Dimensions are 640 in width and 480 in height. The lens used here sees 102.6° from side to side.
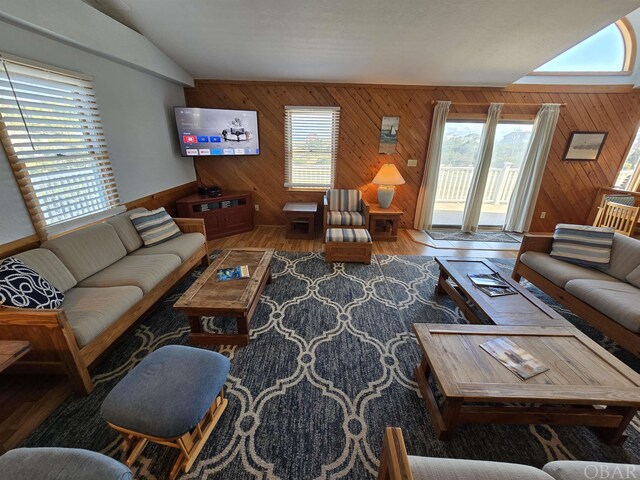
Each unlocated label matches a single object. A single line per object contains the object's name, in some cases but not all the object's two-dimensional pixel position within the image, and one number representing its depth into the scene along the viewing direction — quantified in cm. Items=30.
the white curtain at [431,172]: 411
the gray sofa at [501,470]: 92
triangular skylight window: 381
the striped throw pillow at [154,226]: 280
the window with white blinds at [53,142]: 190
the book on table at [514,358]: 136
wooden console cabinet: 382
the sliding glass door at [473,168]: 434
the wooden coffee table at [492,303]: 179
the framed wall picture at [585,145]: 415
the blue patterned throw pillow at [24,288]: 153
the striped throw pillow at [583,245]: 247
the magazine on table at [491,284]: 209
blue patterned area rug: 132
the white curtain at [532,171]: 407
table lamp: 407
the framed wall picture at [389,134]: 423
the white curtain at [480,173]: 409
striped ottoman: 329
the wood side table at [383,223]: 412
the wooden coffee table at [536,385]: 123
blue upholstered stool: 110
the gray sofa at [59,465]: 85
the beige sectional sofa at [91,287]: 148
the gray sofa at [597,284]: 186
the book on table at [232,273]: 220
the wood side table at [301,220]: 409
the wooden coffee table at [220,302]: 186
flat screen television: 376
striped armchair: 382
